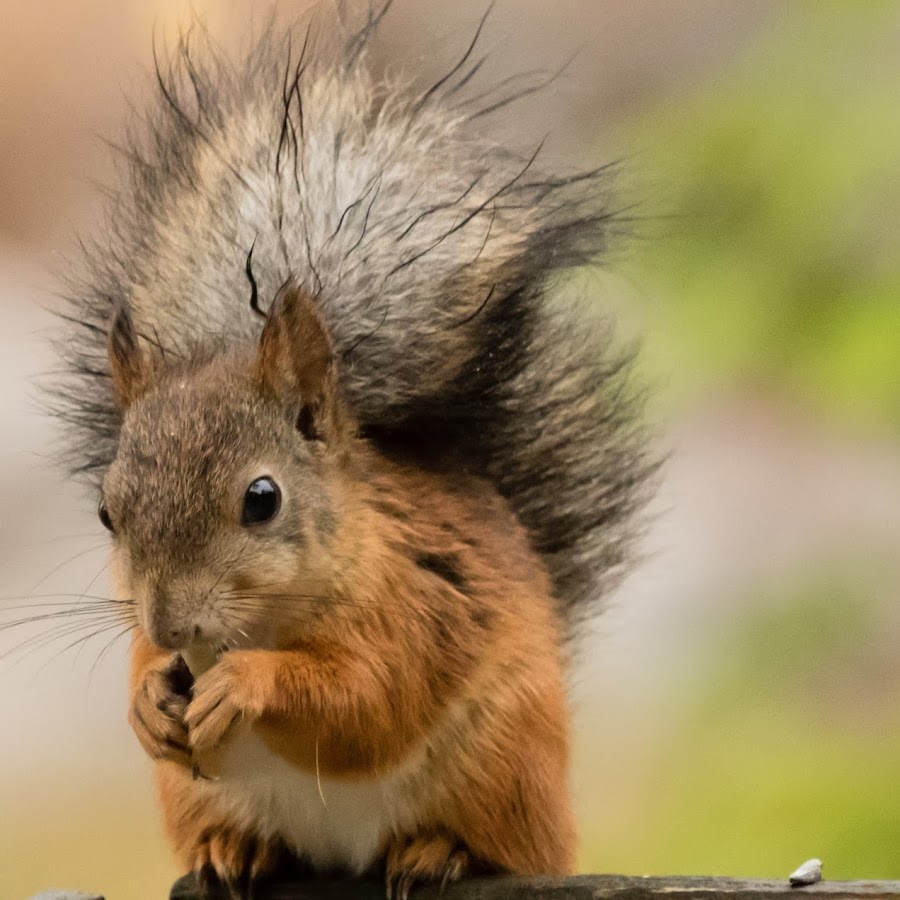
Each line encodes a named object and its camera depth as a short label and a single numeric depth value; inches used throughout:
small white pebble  184.3
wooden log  184.1
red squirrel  184.7
